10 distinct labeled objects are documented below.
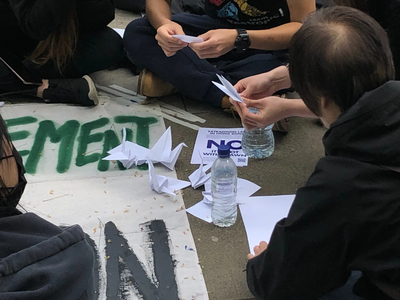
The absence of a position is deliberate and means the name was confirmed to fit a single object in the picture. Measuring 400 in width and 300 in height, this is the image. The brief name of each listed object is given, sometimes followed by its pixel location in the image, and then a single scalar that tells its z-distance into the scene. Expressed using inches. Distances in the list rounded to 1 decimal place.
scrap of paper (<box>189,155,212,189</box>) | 63.9
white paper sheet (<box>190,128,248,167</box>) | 69.8
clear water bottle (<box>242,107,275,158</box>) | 71.9
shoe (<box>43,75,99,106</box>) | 82.2
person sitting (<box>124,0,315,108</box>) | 73.3
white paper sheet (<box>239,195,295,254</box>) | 55.6
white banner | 50.3
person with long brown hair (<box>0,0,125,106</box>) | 78.2
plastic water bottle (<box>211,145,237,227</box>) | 57.6
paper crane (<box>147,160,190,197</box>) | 62.2
